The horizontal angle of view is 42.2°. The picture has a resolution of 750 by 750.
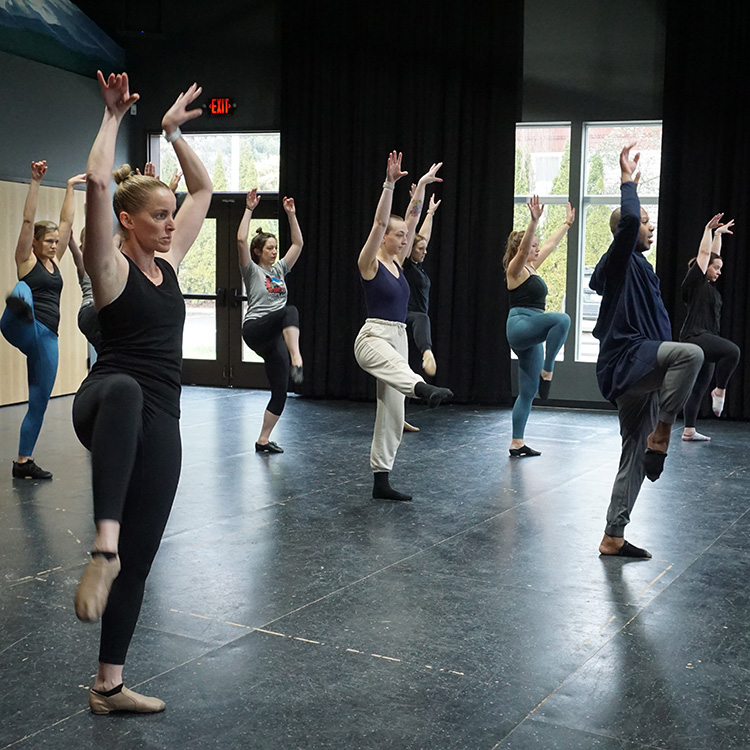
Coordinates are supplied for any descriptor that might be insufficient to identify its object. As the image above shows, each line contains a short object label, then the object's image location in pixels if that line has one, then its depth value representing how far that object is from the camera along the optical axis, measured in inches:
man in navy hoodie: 150.1
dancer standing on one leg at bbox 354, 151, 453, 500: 189.9
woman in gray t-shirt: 255.9
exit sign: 407.8
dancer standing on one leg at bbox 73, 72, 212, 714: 91.0
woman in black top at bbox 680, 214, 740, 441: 281.0
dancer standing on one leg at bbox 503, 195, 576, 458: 249.4
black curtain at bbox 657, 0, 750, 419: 337.7
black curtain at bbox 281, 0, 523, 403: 367.2
